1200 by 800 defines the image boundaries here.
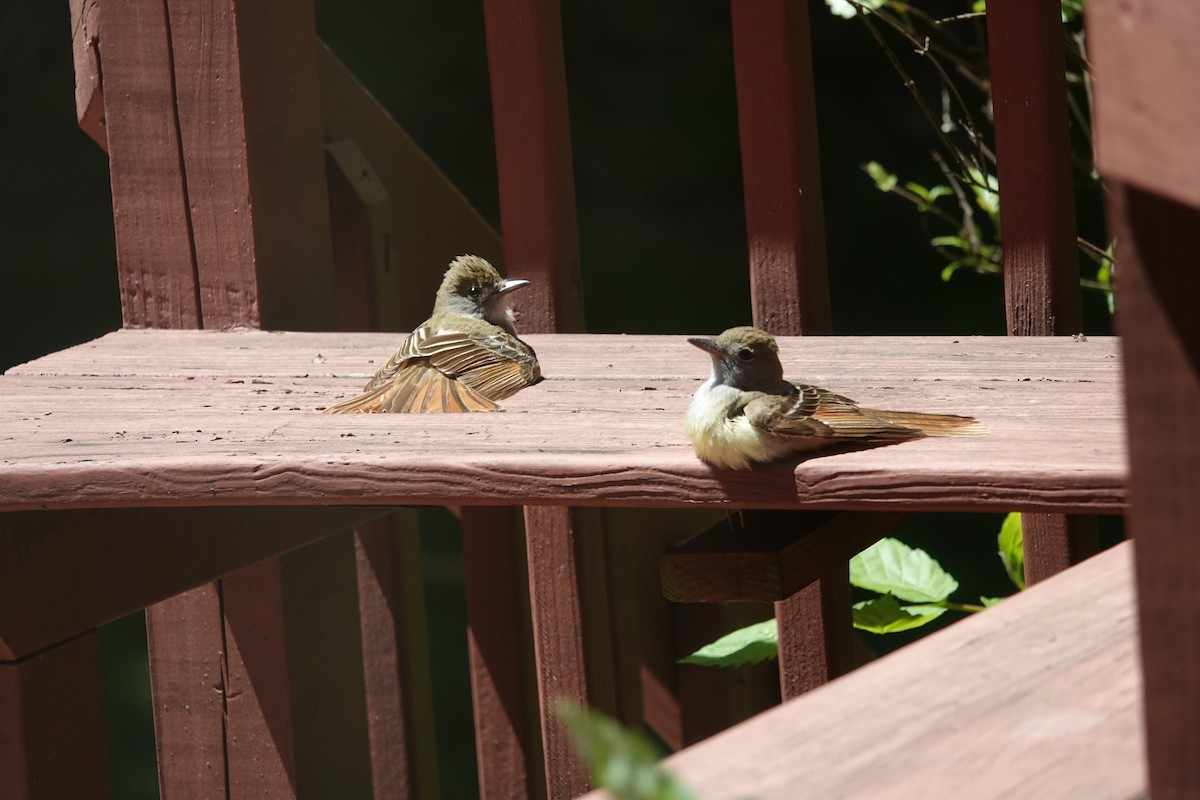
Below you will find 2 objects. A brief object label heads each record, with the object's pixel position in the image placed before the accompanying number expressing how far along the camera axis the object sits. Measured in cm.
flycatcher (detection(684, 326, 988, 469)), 382
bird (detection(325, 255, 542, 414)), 498
